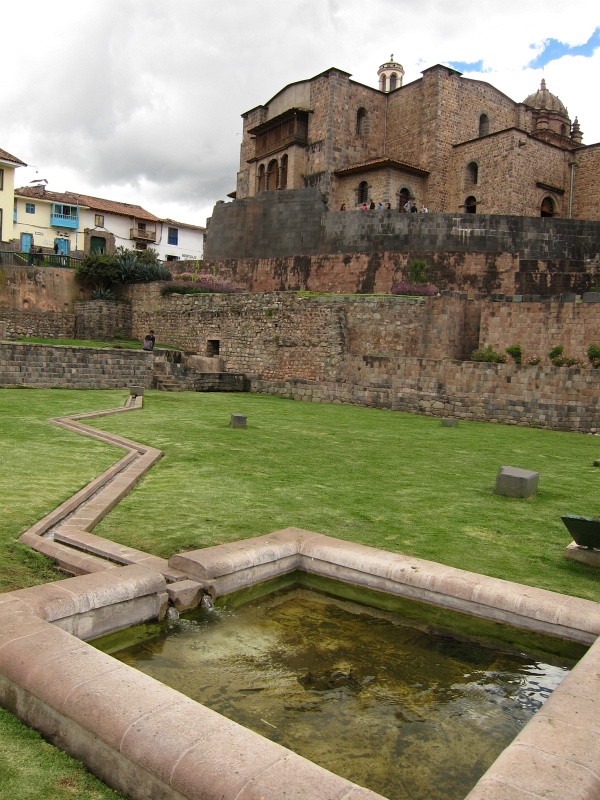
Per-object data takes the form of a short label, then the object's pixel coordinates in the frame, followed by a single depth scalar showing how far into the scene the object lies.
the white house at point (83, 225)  51.03
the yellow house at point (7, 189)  39.69
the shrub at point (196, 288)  29.28
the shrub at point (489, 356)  19.39
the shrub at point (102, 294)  31.48
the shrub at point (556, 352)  18.34
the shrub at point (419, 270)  24.88
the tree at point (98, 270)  31.23
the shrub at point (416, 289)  23.66
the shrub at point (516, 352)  19.20
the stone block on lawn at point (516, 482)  7.85
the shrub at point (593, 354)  17.36
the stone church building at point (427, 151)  32.53
